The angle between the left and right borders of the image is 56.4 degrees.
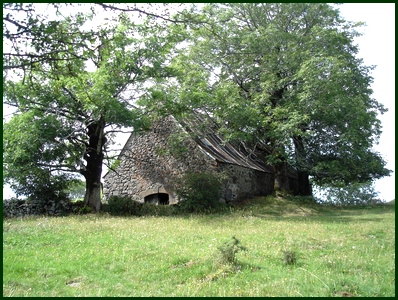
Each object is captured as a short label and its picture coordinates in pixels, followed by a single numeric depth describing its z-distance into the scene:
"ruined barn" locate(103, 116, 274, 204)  20.20
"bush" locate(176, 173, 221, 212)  17.95
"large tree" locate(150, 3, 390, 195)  19.30
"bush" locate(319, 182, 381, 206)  22.19
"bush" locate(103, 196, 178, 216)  17.97
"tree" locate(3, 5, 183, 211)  16.16
